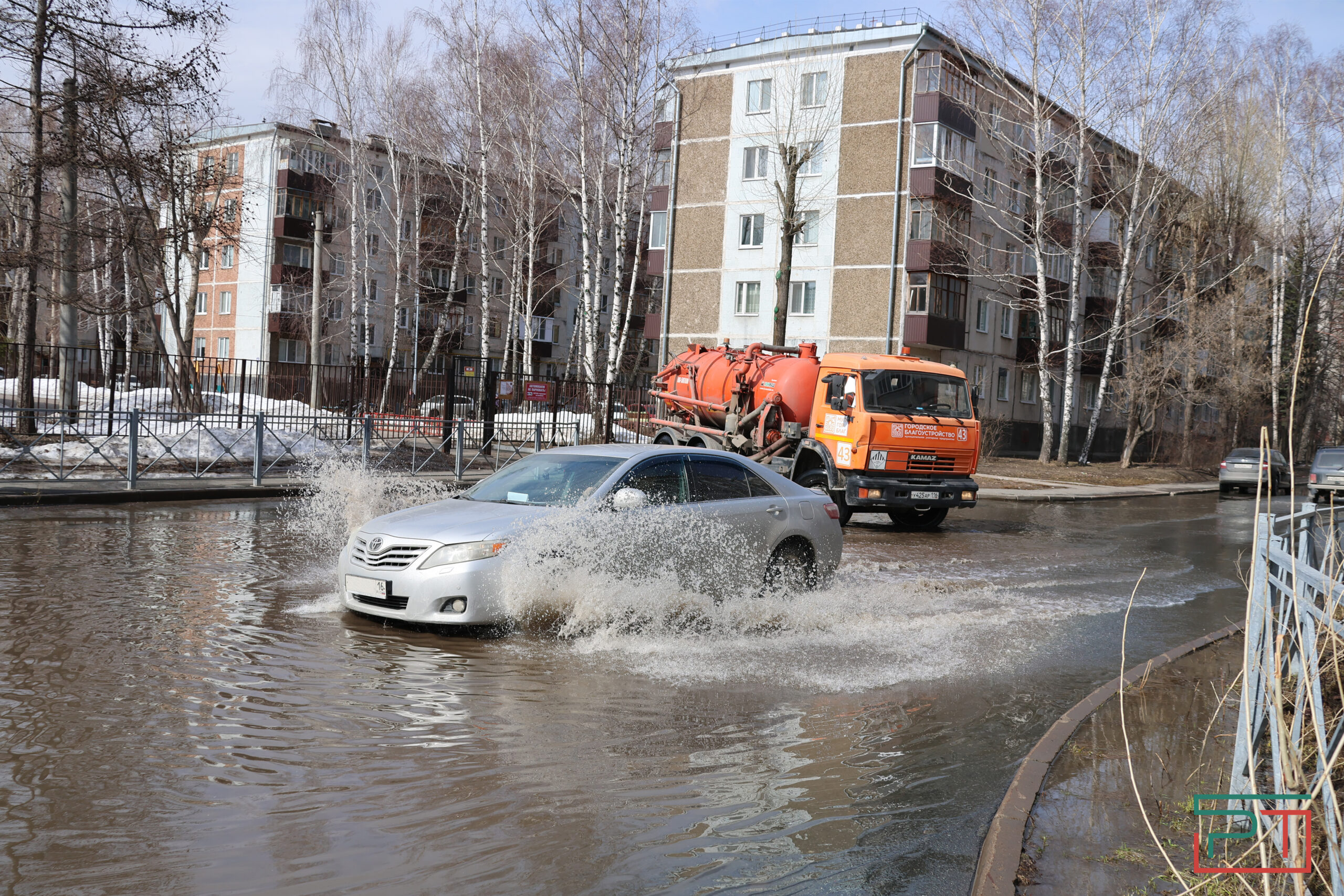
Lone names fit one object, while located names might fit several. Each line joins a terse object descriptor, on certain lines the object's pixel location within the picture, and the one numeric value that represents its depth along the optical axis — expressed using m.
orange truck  17.86
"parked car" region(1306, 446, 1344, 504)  28.25
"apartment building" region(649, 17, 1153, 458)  41.66
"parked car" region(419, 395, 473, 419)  25.30
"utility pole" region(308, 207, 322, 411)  33.44
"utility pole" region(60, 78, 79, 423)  20.19
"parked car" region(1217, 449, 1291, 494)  35.81
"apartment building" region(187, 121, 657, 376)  45.78
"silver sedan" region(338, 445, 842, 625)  7.87
